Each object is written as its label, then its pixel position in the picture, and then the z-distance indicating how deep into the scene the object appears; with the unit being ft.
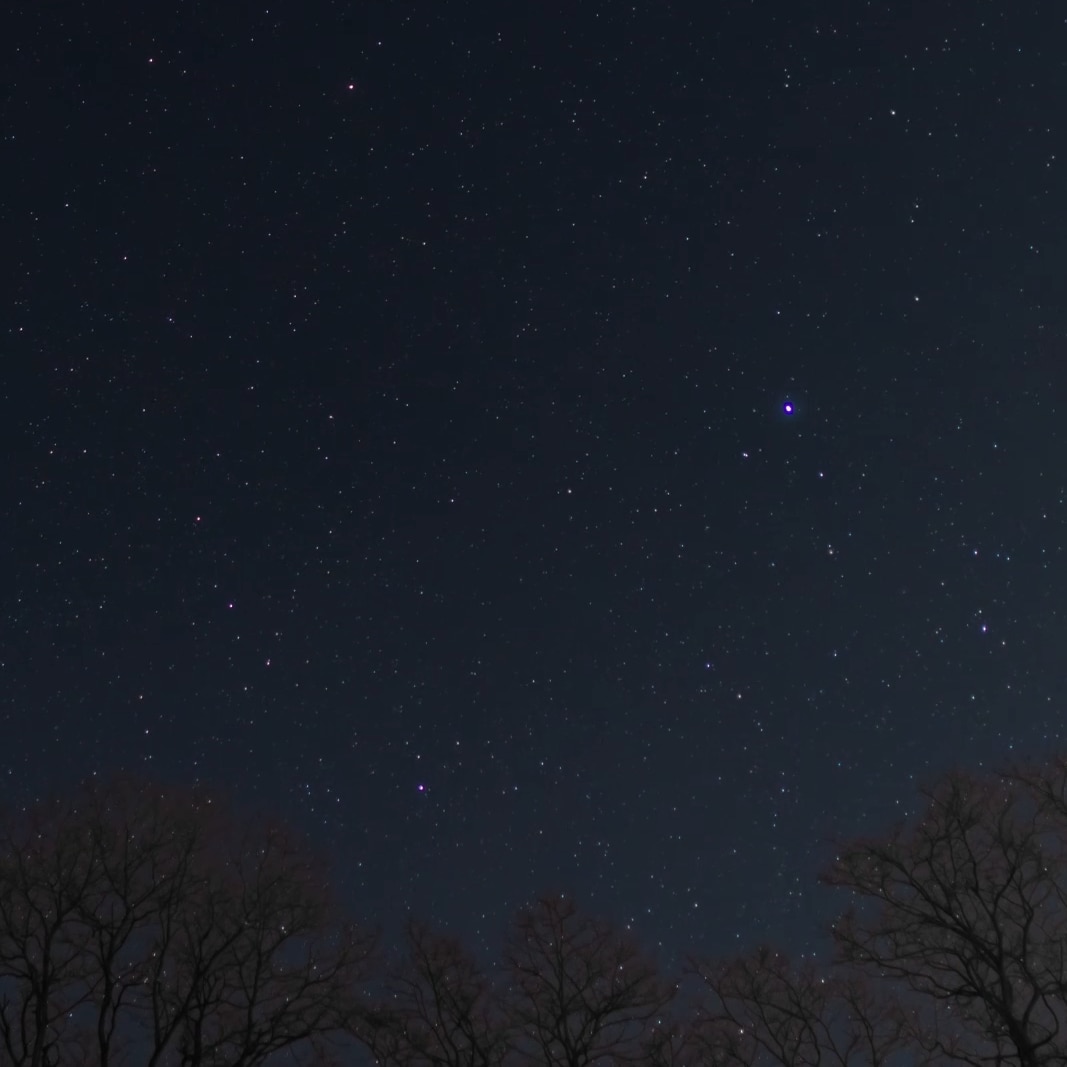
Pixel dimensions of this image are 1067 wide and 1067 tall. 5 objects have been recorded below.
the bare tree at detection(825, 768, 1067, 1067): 76.79
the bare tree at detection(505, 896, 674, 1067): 89.51
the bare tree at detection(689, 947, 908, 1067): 94.84
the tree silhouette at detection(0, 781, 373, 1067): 72.59
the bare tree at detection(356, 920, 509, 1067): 86.48
